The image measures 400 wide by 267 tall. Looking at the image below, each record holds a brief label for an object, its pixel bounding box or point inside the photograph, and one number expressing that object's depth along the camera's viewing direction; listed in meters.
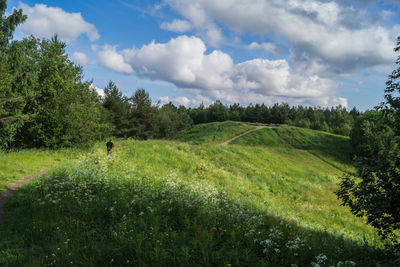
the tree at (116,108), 49.34
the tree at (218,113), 123.06
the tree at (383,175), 5.74
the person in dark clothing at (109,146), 18.94
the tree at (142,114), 55.08
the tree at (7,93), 16.03
